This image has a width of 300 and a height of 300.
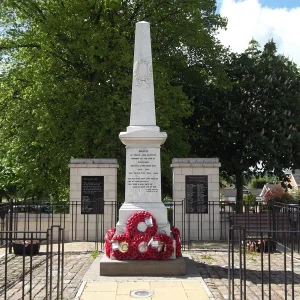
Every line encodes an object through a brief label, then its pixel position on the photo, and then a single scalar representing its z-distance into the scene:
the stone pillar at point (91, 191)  15.19
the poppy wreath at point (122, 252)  8.95
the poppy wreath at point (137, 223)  9.13
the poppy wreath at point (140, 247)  8.88
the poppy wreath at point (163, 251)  8.86
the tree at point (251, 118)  21.81
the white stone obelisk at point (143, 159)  9.63
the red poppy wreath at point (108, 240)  9.27
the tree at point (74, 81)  17.69
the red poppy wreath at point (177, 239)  9.32
